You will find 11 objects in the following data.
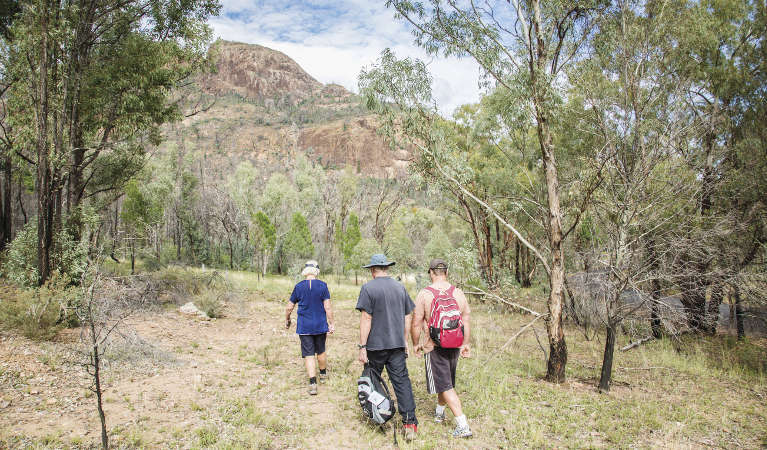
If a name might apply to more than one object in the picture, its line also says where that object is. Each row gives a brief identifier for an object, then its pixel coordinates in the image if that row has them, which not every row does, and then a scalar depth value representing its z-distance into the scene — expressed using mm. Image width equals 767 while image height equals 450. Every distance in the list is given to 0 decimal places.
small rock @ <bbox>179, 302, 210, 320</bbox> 10762
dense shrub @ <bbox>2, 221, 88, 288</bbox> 8815
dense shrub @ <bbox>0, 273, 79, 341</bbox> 6941
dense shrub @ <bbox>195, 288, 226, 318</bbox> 11203
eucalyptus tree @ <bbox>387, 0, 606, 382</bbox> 6723
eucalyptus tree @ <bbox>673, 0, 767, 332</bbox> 9117
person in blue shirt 5703
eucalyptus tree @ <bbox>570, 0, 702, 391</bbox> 6328
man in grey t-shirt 4398
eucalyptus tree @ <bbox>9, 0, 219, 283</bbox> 8766
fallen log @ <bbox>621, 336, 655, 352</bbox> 8443
